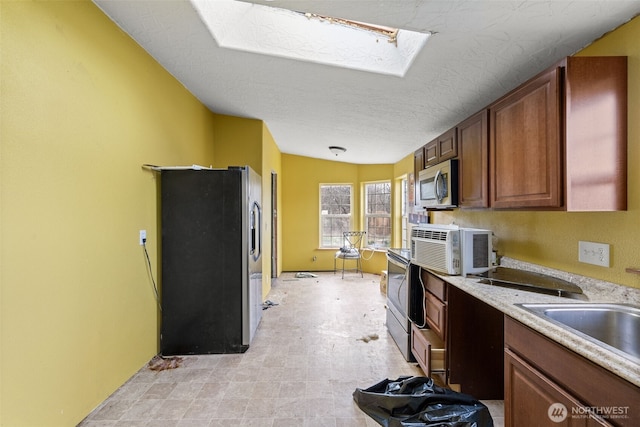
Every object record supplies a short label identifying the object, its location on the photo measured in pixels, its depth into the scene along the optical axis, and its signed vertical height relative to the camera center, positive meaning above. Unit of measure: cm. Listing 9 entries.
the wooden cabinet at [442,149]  242 +63
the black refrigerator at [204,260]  255 -41
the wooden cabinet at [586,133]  131 +38
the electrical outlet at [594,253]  144 -20
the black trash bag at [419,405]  155 -112
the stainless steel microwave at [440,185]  239 +27
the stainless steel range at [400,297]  241 -78
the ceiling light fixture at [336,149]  480 +115
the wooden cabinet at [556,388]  81 -59
